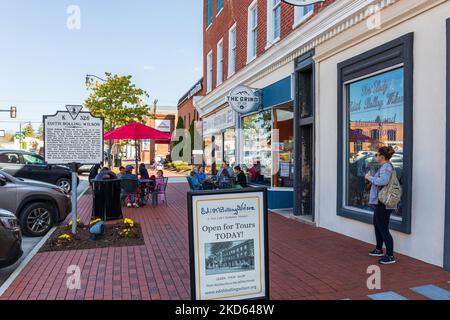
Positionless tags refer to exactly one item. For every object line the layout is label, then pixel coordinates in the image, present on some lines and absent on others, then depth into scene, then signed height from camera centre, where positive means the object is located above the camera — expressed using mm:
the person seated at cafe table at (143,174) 13089 -603
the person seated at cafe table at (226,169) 12804 -463
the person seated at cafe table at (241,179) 11664 -687
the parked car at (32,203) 7688 -947
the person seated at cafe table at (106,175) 10297 -511
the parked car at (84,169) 26362 -900
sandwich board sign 3488 -800
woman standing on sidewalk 5621 -694
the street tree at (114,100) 24750 +3526
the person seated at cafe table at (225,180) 12227 -761
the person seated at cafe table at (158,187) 12273 -978
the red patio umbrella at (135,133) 12656 +743
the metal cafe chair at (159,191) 12308 -1110
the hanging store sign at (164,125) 45600 +3526
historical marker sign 7559 +360
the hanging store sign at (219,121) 14750 +1455
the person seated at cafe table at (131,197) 11575 -1258
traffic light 32750 +3540
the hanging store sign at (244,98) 11750 +1711
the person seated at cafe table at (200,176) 12266 -650
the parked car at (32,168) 14633 -482
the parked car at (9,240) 5070 -1107
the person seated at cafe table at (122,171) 11984 -469
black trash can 9258 -1020
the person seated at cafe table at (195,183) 11617 -806
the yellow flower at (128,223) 7714 -1308
